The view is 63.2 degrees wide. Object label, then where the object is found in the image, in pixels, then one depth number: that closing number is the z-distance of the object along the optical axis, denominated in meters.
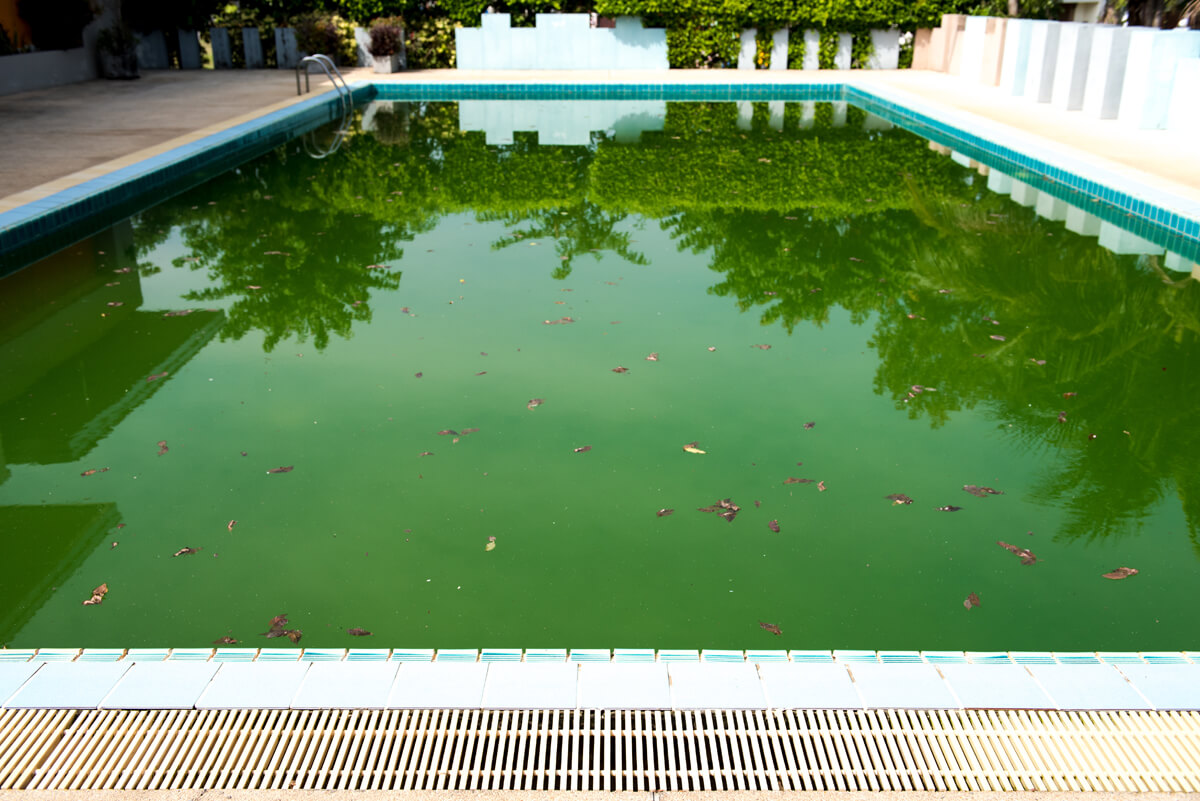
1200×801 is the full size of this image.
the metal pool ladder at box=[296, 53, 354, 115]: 13.97
